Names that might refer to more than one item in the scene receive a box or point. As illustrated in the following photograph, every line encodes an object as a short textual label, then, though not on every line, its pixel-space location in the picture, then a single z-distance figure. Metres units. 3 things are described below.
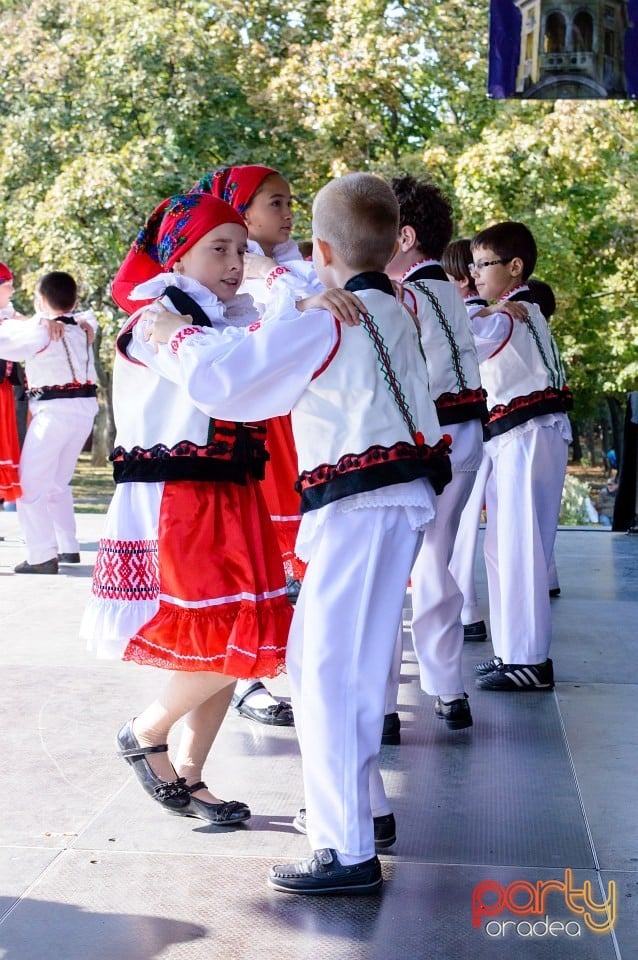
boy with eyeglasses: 4.91
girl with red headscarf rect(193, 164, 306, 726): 4.59
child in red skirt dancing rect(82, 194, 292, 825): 3.34
